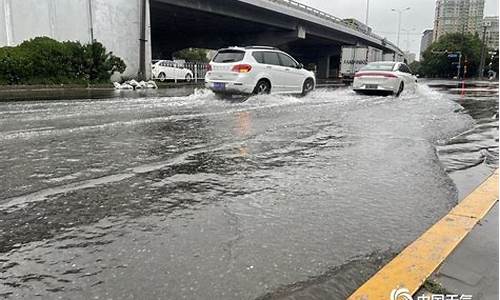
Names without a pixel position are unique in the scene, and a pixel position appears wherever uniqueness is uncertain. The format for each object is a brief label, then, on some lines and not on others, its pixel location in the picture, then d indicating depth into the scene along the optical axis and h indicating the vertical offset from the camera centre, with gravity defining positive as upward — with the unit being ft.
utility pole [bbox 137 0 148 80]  83.66 +6.52
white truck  166.02 +8.53
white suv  45.47 +0.83
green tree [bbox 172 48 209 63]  303.44 +17.24
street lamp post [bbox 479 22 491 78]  245.65 +18.71
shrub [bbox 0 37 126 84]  62.54 +1.98
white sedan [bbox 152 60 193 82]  96.63 +1.51
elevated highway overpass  109.40 +16.82
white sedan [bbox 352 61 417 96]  58.49 +0.47
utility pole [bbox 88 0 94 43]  77.20 +9.46
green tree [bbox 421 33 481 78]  279.90 +19.42
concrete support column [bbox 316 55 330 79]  214.69 +7.80
